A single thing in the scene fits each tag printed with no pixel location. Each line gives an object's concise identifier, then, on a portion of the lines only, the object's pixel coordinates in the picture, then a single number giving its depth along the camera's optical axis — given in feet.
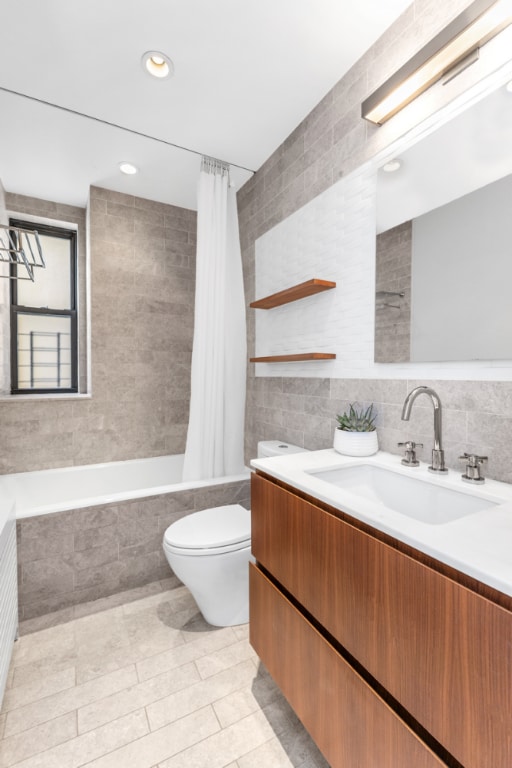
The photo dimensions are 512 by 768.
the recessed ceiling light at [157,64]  5.31
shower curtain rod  6.02
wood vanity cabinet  1.87
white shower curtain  7.25
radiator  4.04
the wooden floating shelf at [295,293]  5.80
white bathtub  7.33
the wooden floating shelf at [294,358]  5.86
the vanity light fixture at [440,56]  3.54
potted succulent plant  4.71
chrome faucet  3.86
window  9.62
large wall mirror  3.60
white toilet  4.95
